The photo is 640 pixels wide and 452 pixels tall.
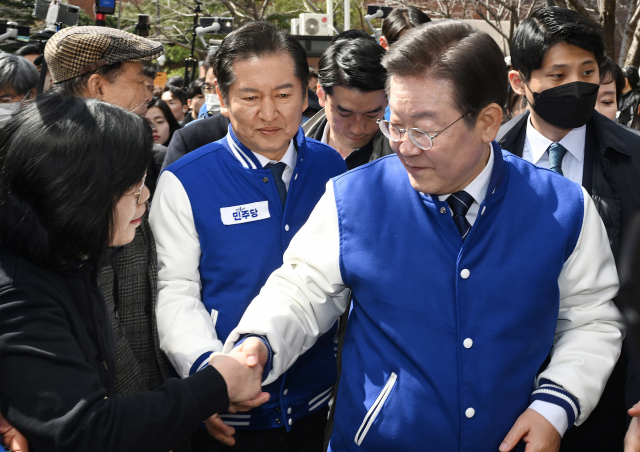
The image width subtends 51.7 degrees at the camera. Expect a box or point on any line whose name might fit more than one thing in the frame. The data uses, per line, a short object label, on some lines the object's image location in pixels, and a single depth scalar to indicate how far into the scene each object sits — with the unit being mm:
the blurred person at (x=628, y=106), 5391
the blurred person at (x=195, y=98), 7735
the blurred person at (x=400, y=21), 4270
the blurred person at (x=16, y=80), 4098
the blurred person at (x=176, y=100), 8727
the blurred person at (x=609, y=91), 4043
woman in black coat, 1512
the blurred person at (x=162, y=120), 5863
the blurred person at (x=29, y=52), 6656
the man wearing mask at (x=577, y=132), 2635
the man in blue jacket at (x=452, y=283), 1874
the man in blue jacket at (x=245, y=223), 2297
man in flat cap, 2330
